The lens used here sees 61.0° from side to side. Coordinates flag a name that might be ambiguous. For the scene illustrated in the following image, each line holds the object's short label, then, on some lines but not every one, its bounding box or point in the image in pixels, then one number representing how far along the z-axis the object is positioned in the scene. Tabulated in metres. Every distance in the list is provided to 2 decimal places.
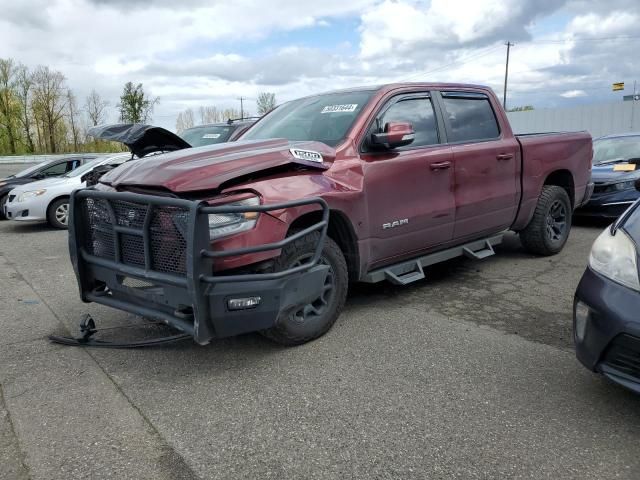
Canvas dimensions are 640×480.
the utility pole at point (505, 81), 55.84
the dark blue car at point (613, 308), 2.63
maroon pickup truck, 3.24
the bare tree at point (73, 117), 49.87
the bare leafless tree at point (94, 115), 50.75
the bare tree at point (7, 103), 47.16
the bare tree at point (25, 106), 47.91
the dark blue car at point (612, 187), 7.98
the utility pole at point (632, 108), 26.61
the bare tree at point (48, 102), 48.25
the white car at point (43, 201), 10.05
